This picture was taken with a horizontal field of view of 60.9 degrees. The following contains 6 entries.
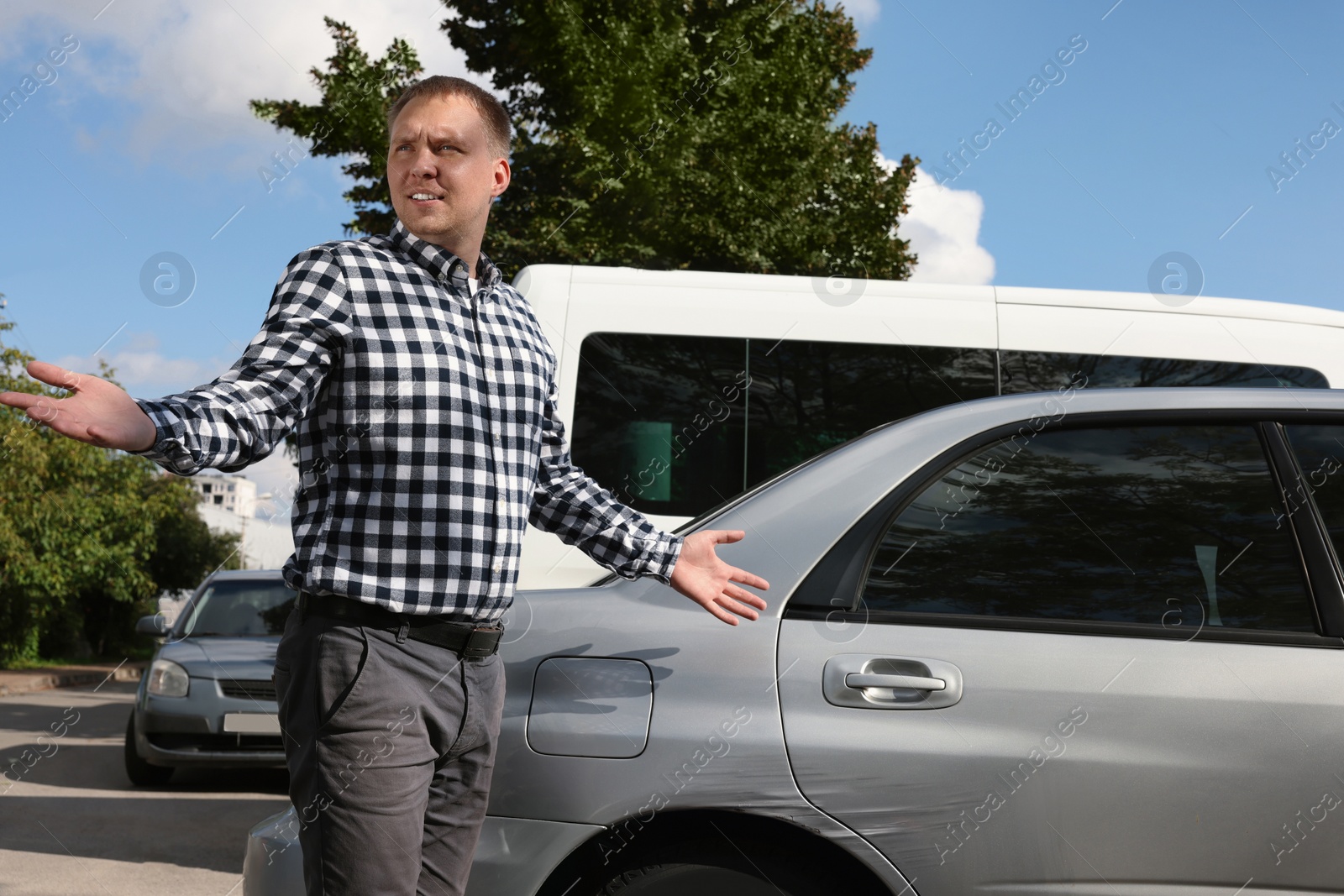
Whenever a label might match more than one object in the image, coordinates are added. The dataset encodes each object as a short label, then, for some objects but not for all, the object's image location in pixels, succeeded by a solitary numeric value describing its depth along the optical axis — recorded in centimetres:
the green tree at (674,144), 1063
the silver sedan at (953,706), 205
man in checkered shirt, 171
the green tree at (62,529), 2003
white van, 579
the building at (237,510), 7548
